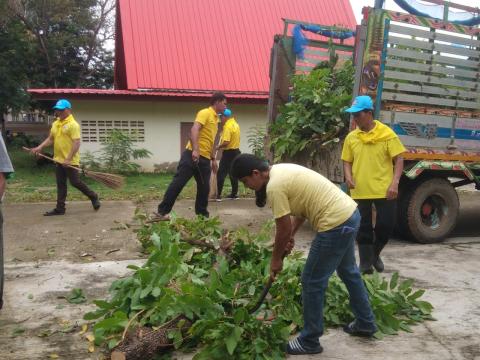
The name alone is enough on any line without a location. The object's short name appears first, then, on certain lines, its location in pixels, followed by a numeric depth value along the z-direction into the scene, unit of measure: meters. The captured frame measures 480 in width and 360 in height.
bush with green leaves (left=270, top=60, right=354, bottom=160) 6.11
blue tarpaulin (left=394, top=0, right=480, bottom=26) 5.72
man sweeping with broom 7.12
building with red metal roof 12.55
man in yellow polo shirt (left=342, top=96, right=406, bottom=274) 4.54
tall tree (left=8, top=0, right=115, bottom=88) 22.45
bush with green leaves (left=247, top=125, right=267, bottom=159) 12.20
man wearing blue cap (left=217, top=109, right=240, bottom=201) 8.40
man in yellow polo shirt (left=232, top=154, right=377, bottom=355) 2.93
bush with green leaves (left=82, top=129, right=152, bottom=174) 12.13
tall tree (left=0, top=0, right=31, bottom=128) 14.75
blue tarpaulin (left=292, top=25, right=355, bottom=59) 6.99
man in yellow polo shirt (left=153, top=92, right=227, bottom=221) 6.11
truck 5.54
